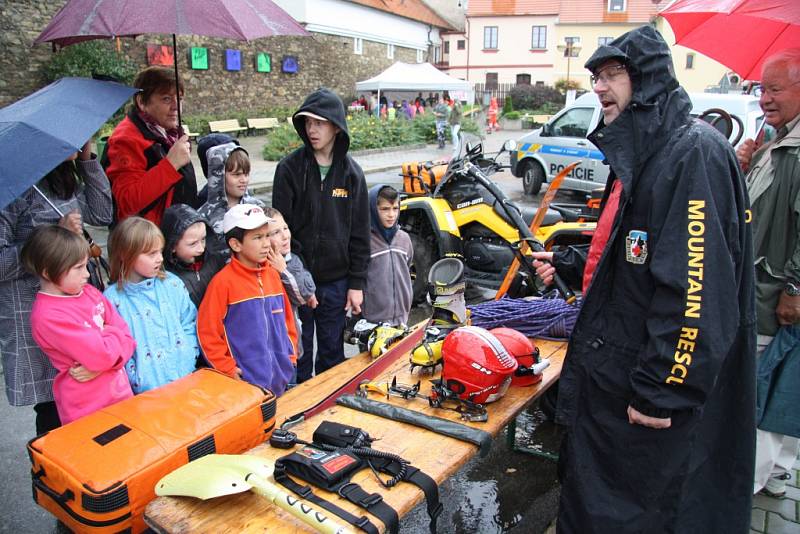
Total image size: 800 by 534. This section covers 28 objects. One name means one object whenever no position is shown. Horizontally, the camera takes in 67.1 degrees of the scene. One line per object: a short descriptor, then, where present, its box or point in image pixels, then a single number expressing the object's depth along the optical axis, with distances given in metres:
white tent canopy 23.38
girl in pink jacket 2.50
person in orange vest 29.47
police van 11.05
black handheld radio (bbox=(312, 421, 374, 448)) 2.20
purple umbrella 2.83
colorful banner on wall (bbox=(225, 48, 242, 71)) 25.22
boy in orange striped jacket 2.95
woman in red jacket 3.16
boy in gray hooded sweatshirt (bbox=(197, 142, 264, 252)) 3.40
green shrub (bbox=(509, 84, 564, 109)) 37.34
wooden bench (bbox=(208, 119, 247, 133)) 22.54
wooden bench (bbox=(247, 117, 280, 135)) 24.50
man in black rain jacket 1.86
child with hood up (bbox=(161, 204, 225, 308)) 3.07
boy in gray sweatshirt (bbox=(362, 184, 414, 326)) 4.19
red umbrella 3.79
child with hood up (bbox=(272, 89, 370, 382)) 3.54
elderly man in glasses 2.93
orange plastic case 1.94
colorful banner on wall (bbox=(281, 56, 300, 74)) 28.33
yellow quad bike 5.75
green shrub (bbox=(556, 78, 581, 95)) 40.53
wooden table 1.84
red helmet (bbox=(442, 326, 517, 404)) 2.45
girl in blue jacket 2.78
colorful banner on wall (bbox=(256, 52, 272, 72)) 26.97
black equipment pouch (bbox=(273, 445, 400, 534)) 1.82
